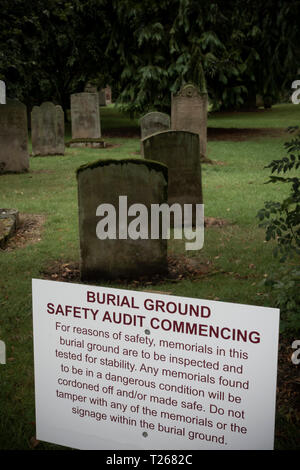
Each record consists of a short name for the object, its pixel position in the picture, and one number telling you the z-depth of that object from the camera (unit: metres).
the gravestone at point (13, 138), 12.80
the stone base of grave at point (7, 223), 7.58
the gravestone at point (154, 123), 14.82
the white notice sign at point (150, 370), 2.37
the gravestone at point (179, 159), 8.15
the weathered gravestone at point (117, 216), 5.88
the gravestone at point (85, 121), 18.72
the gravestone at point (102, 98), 52.29
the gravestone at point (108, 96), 69.89
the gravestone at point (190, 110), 14.52
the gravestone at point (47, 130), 15.94
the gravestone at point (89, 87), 26.67
